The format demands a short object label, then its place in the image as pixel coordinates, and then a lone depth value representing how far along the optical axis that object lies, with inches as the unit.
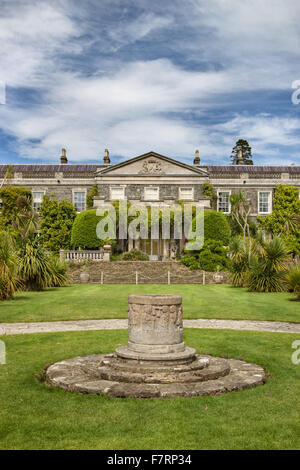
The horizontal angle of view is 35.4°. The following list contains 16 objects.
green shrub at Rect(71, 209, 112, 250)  1460.4
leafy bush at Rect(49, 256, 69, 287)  826.8
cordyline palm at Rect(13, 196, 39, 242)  752.3
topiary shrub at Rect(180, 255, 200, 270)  1238.3
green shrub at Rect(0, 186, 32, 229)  1579.7
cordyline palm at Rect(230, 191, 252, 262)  878.9
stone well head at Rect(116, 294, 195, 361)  262.7
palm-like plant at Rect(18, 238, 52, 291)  749.9
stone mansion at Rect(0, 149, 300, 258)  1737.2
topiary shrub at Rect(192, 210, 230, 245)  1435.8
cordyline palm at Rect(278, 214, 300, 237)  988.2
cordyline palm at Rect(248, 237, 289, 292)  796.0
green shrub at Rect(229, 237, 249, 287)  877.0
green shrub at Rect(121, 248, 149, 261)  1354.6
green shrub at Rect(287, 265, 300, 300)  692.7
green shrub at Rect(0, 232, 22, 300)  606.5
